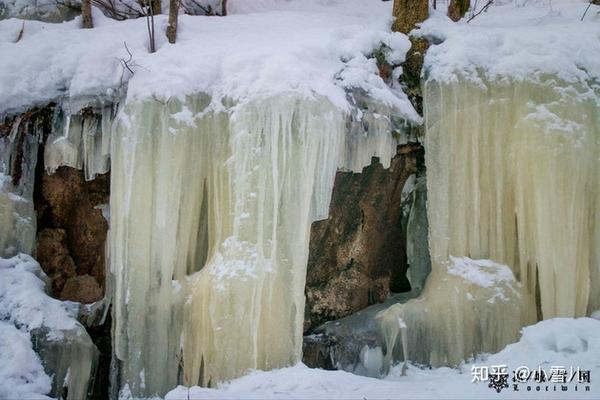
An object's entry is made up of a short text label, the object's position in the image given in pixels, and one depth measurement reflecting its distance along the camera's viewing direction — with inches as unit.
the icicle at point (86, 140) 198.1
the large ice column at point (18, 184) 203.9
